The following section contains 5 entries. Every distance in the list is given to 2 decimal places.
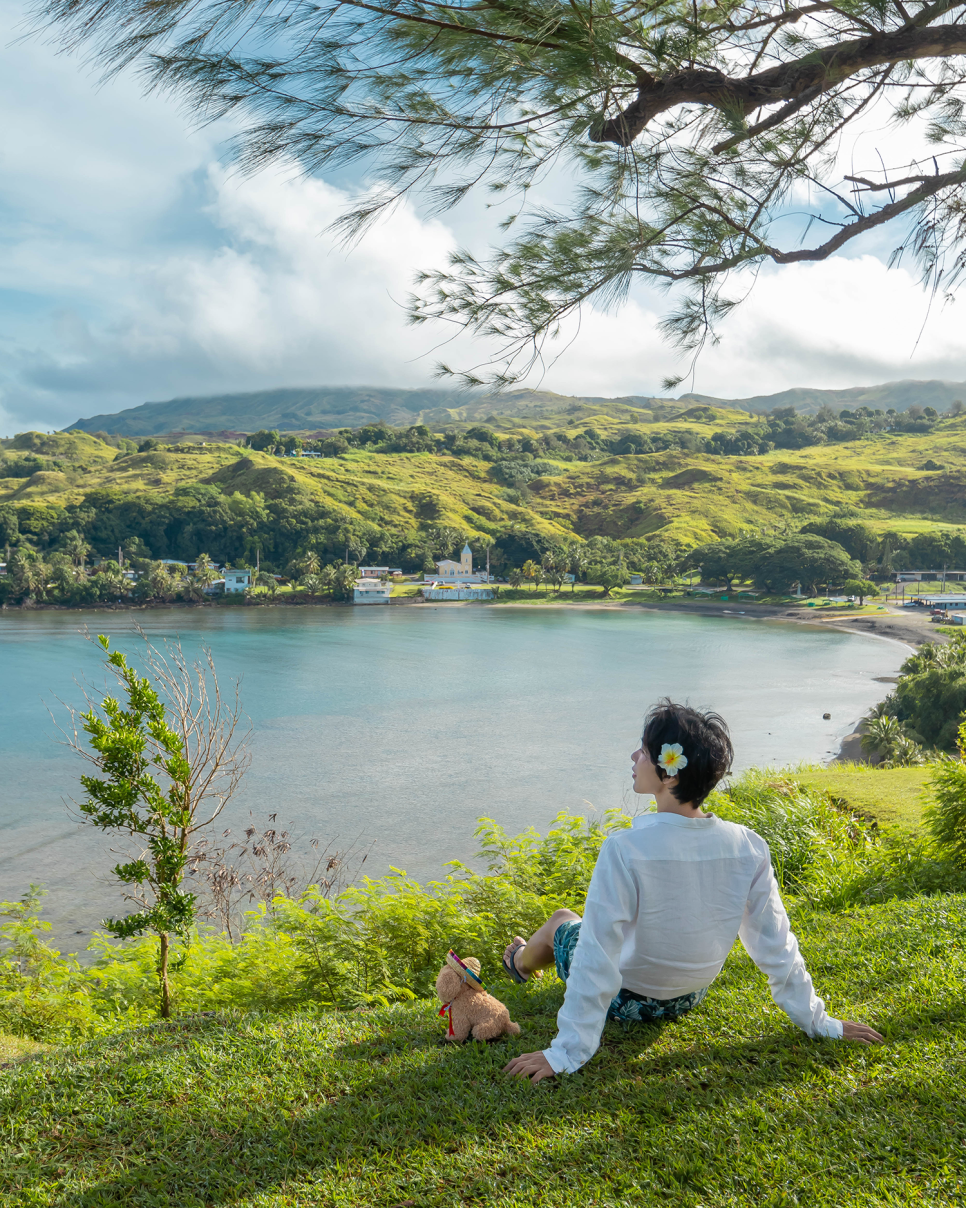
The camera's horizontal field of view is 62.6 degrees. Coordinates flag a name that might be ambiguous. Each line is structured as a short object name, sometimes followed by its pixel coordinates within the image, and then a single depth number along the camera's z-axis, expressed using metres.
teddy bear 2.28
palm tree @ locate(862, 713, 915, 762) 18.49
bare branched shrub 8.60
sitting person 1.83
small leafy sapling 3.97
